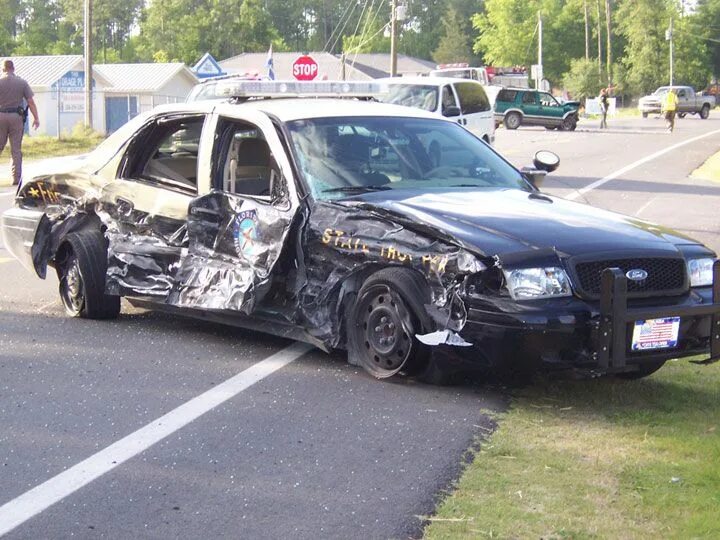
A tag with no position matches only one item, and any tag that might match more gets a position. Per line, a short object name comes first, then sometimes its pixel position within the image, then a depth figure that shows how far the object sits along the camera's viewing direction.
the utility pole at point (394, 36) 48.69
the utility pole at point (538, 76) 74.28
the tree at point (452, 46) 119.31
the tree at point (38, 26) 123.26
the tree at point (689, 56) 113.25
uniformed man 18.75
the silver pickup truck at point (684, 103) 70.31
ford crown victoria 6.05
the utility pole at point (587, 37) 101.31
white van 19.64
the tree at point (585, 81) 94.44
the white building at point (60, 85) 59.62
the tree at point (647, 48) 106.81
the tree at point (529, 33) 110.38
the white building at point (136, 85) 71.88
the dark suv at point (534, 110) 51.41
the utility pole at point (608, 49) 95.57
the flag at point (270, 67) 30.80
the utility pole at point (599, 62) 95.73
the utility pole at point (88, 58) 39.41
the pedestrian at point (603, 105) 55.09
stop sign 31.62
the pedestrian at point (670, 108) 45.69
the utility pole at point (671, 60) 95.91
